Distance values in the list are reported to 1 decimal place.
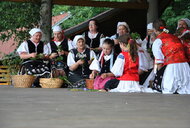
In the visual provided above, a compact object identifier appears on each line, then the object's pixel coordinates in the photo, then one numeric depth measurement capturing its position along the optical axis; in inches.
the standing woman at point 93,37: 444.9
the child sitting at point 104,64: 359.2
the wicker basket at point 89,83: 380.3
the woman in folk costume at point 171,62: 322.2
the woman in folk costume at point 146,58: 379.1
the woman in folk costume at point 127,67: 331.5
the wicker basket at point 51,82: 396.0
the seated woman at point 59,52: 425.3
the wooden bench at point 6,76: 508.5
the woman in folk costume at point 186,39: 344.8
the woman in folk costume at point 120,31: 419.1
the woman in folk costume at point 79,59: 407.9
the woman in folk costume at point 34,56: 416.8
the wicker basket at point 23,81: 399.1
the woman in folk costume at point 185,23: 382.3
